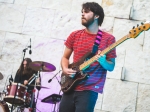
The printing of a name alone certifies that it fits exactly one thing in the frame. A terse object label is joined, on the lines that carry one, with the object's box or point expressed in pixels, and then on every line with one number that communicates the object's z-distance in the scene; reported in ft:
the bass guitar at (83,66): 9.00
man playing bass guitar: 8.77
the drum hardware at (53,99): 16.06
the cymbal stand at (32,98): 16.46
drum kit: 15.83
